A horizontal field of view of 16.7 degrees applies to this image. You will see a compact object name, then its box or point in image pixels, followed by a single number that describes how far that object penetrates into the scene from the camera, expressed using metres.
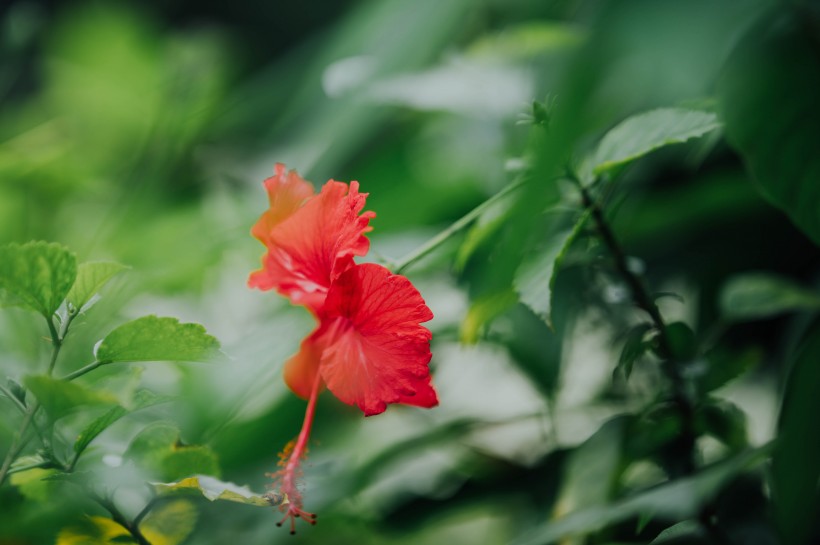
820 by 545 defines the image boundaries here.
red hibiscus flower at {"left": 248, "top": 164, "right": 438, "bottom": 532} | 0.97
